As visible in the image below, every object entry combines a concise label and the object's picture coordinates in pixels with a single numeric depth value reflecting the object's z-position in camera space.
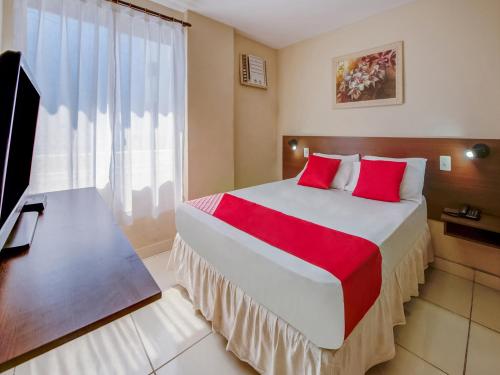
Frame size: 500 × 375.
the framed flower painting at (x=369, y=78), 2.51
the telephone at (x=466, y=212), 1.97
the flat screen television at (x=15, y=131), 0.53
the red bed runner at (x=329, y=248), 1.09
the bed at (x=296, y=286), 1.06
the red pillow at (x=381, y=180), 2.15
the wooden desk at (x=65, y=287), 0.47
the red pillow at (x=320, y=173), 2.62
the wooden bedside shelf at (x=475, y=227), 1.87
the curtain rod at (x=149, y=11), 2.14
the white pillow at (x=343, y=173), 2.61
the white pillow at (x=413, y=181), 2.17
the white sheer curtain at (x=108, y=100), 1.86
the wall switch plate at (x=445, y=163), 2.21
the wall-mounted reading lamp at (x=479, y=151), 1.98
